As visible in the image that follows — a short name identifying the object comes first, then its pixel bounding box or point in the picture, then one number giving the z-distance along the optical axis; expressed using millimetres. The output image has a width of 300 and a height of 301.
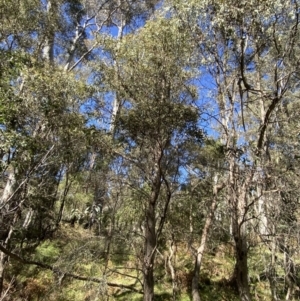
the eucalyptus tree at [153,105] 6418
